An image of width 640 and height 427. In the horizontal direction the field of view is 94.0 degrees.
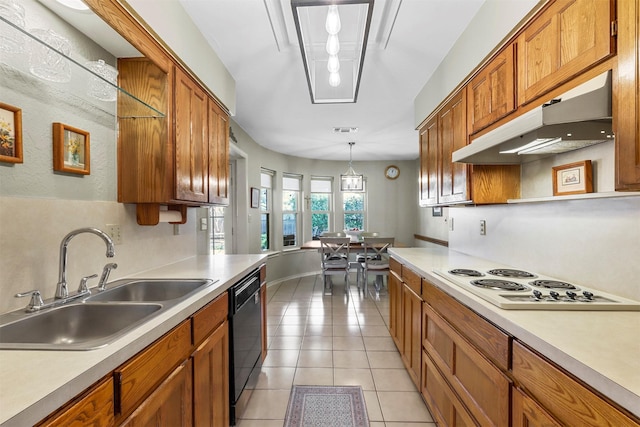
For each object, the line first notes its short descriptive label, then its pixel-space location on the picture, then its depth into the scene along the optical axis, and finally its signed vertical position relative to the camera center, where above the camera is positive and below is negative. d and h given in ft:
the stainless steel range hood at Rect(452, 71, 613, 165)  3.36 +1.14
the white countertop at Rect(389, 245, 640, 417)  2.20 -1.21
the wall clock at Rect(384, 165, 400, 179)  21.53 +3.00
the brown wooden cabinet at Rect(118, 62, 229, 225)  5.53 +1.29
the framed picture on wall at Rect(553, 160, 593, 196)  4.64 +0.56
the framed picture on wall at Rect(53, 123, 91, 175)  4.26 +0.99
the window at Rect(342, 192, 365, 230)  21.71 +0.20
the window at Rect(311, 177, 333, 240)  21.09 +0.64
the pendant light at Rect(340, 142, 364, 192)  17.56 +1.87
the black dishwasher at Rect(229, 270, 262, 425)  5.68 -2.55
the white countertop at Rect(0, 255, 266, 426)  1.90 -1.19
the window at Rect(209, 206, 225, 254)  13.30 -0.79
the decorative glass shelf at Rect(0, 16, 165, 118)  3.38 +1.94
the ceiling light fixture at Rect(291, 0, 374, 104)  5.05 +4.03
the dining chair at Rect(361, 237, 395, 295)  14.84 -2.57
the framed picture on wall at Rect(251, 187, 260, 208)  15.17 +0.89
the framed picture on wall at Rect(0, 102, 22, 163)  3.52 +0.99
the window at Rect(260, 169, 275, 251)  17.05 +0.48
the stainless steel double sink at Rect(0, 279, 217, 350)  3.06 -1.27
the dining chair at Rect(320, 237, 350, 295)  15.11 -2.39
